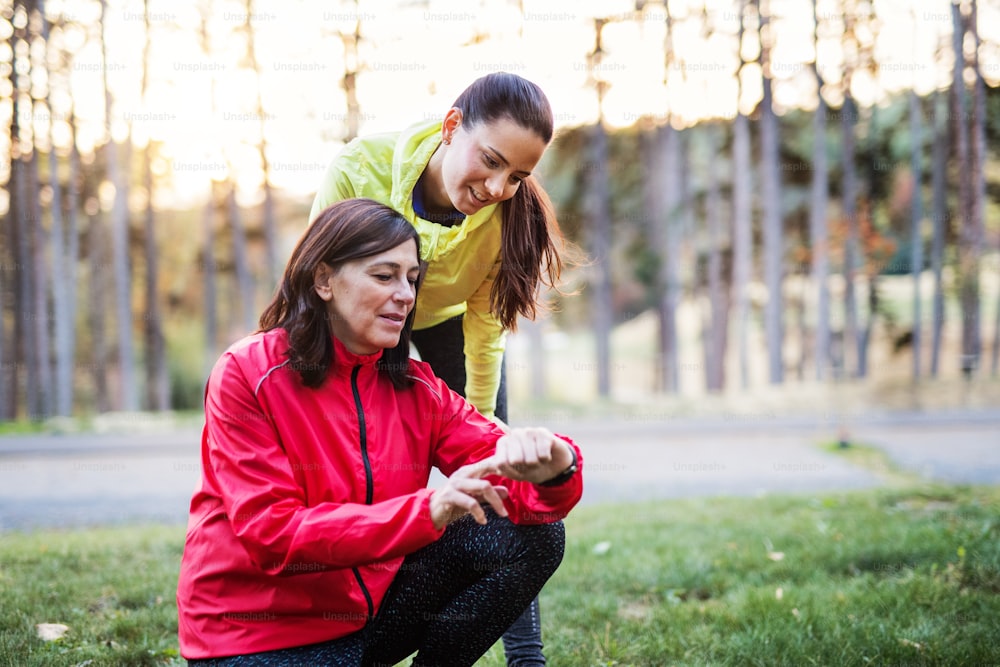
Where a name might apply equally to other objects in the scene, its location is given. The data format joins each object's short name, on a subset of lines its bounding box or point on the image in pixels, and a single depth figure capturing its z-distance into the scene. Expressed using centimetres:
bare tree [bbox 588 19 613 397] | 1603
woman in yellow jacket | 247
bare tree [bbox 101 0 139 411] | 1692
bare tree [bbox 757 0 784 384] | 1528
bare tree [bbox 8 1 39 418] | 1507
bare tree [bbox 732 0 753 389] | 1684
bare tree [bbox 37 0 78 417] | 1647
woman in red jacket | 192
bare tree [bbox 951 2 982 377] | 1476
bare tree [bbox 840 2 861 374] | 1677
